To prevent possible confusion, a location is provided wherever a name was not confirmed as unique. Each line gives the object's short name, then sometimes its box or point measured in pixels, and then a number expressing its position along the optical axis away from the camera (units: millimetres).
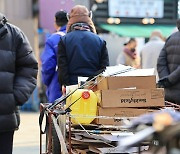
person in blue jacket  11576
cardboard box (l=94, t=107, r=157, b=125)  8033
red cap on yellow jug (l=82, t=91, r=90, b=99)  7901
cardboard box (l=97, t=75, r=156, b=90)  8260
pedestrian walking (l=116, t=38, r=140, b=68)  21053
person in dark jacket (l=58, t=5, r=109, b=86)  10541
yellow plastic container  7871
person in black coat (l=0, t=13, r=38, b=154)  7776
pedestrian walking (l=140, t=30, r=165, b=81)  16491
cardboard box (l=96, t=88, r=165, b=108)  7996
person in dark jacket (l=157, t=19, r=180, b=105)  11106
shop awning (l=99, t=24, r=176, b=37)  32570
